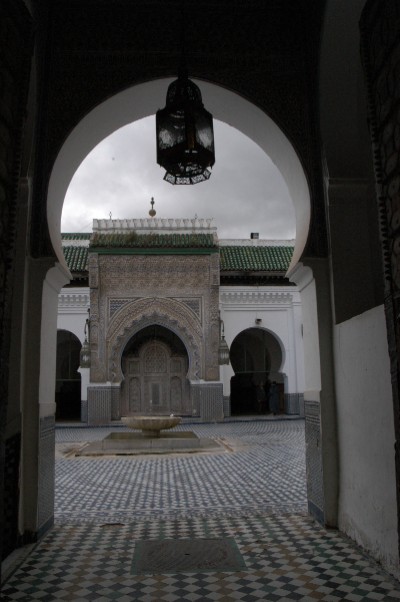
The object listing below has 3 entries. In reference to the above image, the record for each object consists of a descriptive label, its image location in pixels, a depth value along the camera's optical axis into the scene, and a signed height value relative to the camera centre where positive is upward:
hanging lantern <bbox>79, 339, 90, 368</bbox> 9.91 +0.56
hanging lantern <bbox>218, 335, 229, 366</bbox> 10.19 +0.62
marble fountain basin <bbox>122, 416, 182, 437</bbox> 7.29 -0.48
